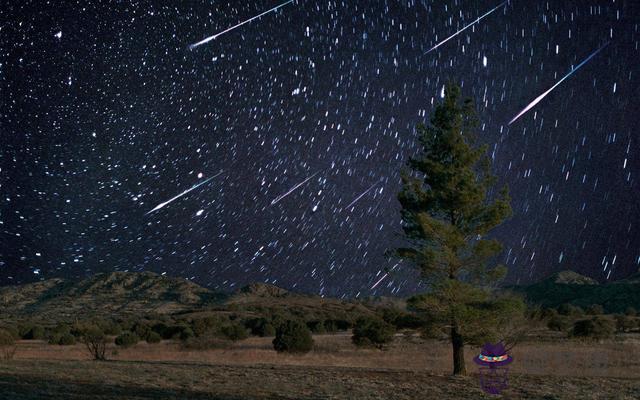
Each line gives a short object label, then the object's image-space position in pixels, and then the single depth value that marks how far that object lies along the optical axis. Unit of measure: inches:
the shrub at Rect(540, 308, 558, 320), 1936.5
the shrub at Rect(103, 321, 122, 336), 2006.6
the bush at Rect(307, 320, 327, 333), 2064.6
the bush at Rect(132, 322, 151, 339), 1801.7
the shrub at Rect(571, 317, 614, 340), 1474.9
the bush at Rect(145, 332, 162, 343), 1695.4
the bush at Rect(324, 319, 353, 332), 2277.8
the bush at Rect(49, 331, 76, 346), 1656.0
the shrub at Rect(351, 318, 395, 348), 1353.3
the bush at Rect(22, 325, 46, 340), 1957.4
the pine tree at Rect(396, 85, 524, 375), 803.4
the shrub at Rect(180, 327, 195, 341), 1681.8
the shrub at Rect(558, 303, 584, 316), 2538.6
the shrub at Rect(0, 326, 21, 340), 1816.2
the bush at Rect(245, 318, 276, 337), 1959.9
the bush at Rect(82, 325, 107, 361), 1140.6
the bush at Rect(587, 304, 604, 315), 2673.5
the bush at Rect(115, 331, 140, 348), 1525.6
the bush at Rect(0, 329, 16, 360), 1218.0
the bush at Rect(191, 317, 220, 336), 1801.3
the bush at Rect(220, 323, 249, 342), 1695.4
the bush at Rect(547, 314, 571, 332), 1849.8
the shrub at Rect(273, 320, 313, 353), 1253.7
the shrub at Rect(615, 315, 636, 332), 1919.5
